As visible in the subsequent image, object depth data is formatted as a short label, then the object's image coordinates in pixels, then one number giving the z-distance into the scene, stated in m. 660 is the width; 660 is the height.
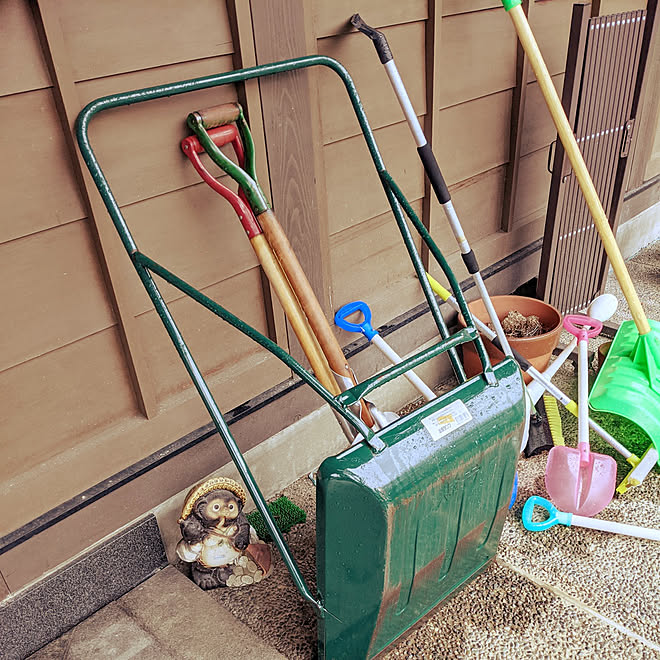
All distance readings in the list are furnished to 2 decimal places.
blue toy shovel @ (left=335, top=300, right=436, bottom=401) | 1.86
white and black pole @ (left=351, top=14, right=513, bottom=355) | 1.59
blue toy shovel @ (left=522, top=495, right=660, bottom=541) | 1.74
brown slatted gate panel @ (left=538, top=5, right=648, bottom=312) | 2.12
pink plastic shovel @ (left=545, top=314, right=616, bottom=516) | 1.77
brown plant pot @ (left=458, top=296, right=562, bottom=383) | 2.20
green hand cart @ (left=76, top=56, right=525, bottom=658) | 1.19
